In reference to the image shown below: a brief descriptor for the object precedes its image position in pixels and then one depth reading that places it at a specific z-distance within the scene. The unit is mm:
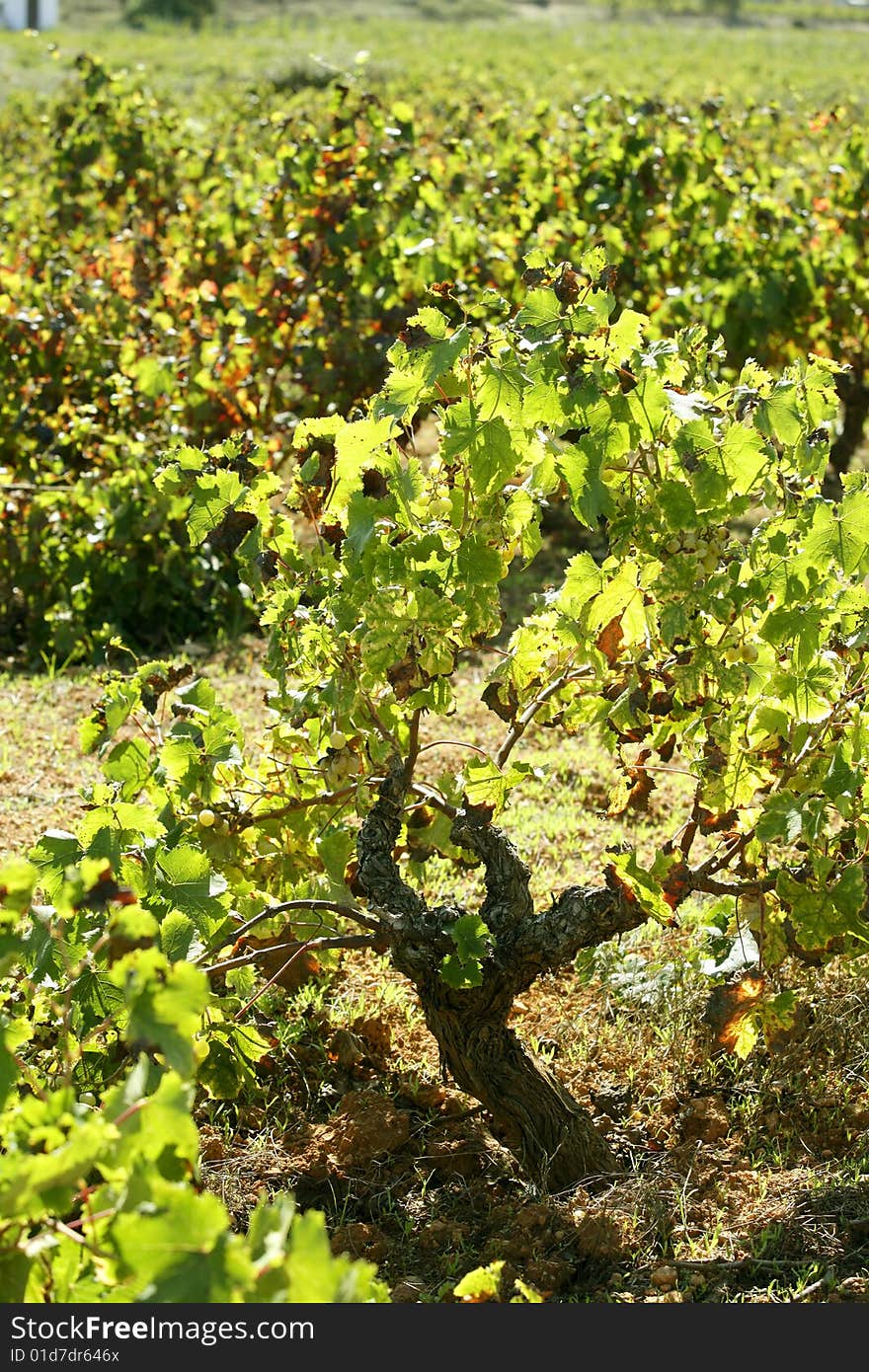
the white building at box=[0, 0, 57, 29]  35406
